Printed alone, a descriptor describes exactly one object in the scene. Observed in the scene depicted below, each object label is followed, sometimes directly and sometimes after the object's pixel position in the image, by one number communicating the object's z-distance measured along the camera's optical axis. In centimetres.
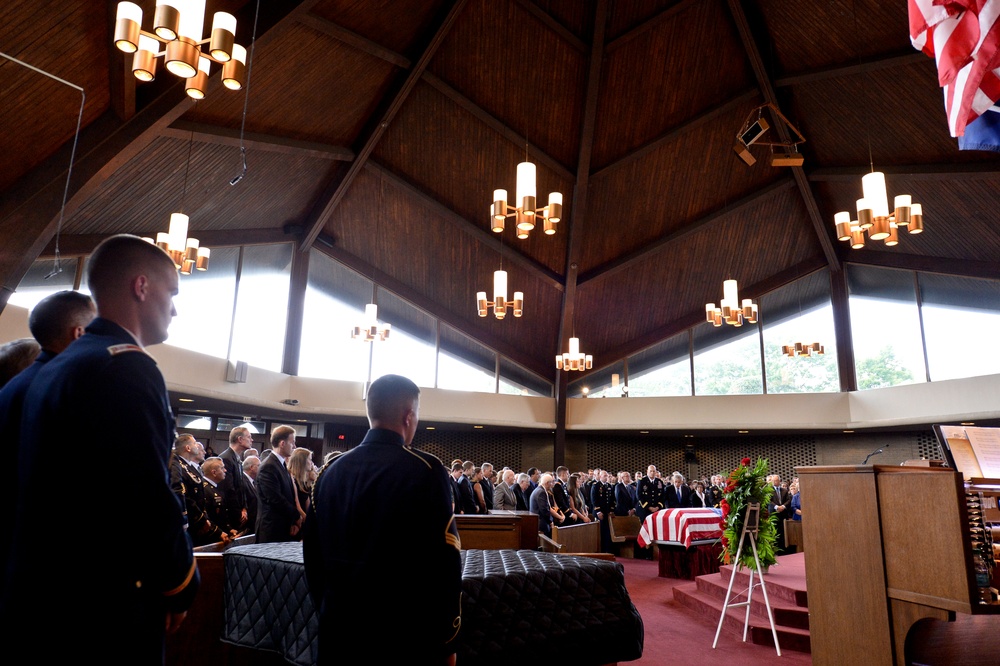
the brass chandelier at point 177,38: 372
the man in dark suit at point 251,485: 604
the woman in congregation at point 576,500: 976
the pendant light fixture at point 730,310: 920
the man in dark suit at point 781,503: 954
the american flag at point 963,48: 181
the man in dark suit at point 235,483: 562
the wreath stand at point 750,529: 471
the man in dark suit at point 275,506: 437
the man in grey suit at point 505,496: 813
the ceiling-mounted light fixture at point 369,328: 1041
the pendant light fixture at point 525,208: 637
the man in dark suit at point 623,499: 1164
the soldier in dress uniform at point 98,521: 116
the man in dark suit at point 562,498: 905
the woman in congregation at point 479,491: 780
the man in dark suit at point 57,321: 161
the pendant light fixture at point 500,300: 842
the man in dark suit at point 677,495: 1130
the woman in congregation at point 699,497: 1159
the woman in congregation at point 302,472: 516
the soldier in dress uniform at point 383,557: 172
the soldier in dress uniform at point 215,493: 486
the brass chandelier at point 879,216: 644
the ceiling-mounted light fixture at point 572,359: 992
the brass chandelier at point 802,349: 1281
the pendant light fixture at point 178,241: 642
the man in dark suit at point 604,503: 1120
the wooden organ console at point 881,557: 239
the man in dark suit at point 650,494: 1143
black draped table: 203
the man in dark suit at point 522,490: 851
